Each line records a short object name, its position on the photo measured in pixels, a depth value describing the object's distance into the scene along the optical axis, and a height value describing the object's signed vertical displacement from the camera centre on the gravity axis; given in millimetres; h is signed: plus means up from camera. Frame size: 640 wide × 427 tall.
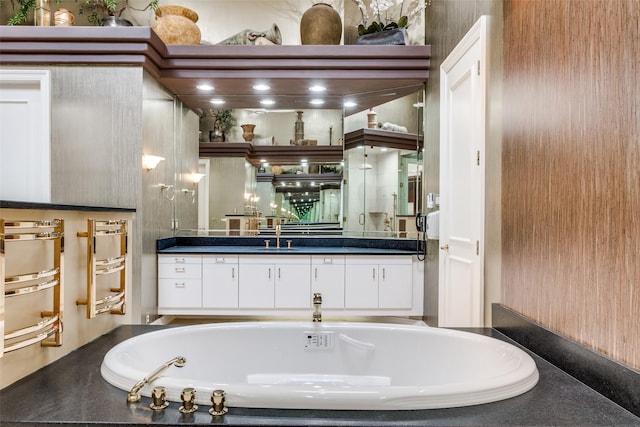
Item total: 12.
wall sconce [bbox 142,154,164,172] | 3518 +432
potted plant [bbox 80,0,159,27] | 3949 +2029
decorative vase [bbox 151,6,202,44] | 3861 +1727
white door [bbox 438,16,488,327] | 2344 +199
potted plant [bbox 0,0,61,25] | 3725 +1848
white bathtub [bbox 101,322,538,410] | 1709 -651
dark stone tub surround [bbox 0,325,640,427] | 1086 -552
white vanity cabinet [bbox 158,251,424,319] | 3898 -678
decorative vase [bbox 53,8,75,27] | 3684 +1715
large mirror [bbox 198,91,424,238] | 4383 +411
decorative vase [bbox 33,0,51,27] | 3715 +1773
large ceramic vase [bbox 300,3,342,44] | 4000 +1798
